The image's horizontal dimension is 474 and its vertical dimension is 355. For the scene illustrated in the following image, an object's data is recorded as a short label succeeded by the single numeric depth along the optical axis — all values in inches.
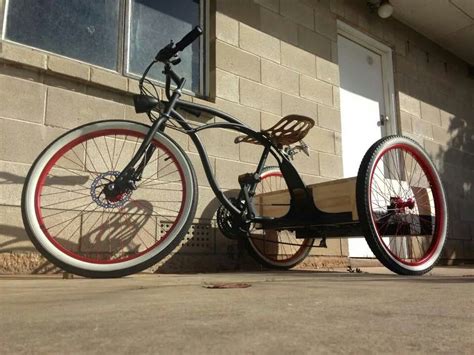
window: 103.4
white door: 165.3
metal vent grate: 113.7
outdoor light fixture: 175.5
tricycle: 77.5
